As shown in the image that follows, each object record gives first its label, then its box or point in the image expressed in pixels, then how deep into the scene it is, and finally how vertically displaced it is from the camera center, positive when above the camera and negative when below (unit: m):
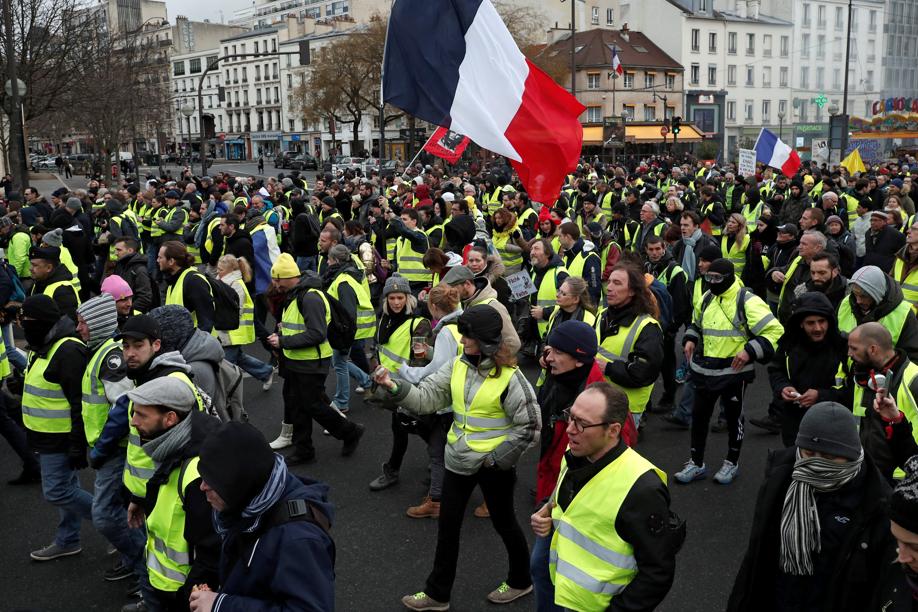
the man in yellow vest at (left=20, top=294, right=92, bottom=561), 5.14 -1.37
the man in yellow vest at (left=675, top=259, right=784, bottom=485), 6.13 -1.36
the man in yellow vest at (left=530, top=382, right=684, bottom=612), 3.11 -1.34
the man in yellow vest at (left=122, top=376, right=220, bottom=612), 3.53 -1.29
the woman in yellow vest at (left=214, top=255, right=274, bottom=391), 8.16 -1.29
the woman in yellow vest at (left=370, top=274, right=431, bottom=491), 6.39 -1.26
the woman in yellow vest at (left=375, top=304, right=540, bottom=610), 4.38 -1.32
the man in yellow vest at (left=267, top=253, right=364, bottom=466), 6.77 -1.54
